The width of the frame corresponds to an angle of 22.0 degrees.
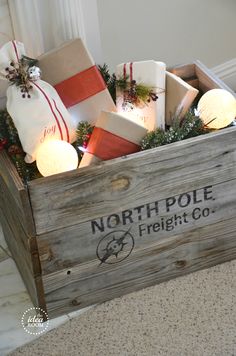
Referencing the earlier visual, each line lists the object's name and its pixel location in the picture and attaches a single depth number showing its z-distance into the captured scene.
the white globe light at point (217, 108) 1.52
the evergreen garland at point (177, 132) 1.47
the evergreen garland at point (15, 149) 1.48
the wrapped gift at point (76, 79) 1.56
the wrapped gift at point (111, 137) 1.44
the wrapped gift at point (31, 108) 1.46
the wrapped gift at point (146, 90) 1.56
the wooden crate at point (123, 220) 1.41
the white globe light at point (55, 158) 1.40
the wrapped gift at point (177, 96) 1.56
